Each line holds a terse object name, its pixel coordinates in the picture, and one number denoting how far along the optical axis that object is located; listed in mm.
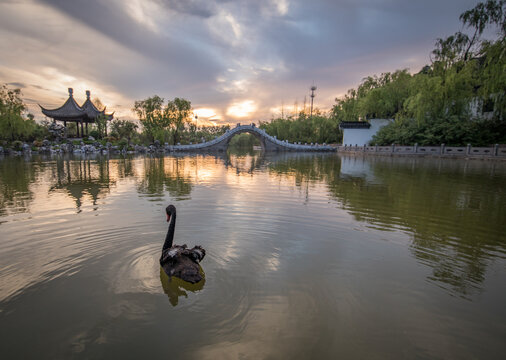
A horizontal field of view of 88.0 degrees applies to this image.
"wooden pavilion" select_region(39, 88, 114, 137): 40250
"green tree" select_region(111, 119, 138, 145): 46344
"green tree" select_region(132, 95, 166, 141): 42781
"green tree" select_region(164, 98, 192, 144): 44281
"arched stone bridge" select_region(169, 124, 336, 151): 45875
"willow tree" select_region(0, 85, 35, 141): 33719
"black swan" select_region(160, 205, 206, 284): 3152
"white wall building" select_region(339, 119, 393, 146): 41603
